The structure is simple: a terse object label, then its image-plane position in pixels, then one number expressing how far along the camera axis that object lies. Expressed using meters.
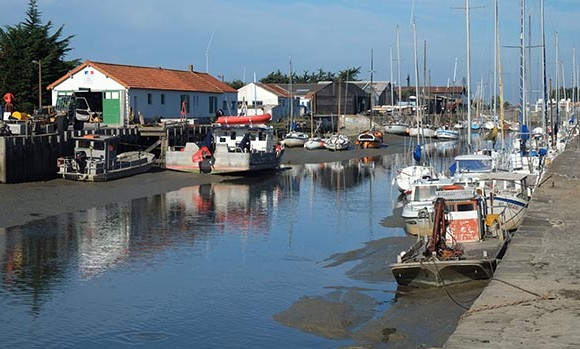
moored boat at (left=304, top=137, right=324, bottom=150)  72.59
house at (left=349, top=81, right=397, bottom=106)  128.38
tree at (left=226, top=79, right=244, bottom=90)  122.24
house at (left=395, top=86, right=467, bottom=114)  120.35
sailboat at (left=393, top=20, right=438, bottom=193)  38.89
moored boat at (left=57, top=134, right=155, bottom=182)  41.16
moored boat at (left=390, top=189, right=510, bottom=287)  19.41
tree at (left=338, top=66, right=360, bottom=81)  150.04
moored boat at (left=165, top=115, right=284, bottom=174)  47.88
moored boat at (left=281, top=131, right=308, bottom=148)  73.12
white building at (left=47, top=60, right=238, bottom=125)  59.28
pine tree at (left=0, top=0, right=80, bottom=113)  65.62
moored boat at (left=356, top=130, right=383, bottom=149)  79.31
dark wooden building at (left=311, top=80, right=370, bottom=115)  109.31
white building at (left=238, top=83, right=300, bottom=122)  96.81
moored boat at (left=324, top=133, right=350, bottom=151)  73.35
